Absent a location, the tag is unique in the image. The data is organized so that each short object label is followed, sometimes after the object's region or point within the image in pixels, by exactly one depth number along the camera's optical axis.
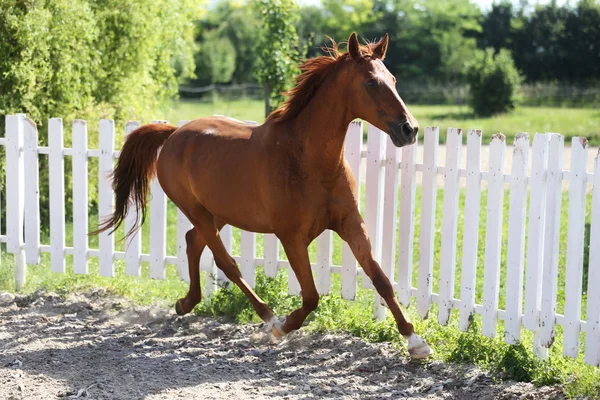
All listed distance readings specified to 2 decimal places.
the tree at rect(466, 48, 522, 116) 29.22
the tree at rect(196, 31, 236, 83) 43.47
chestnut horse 4.95
